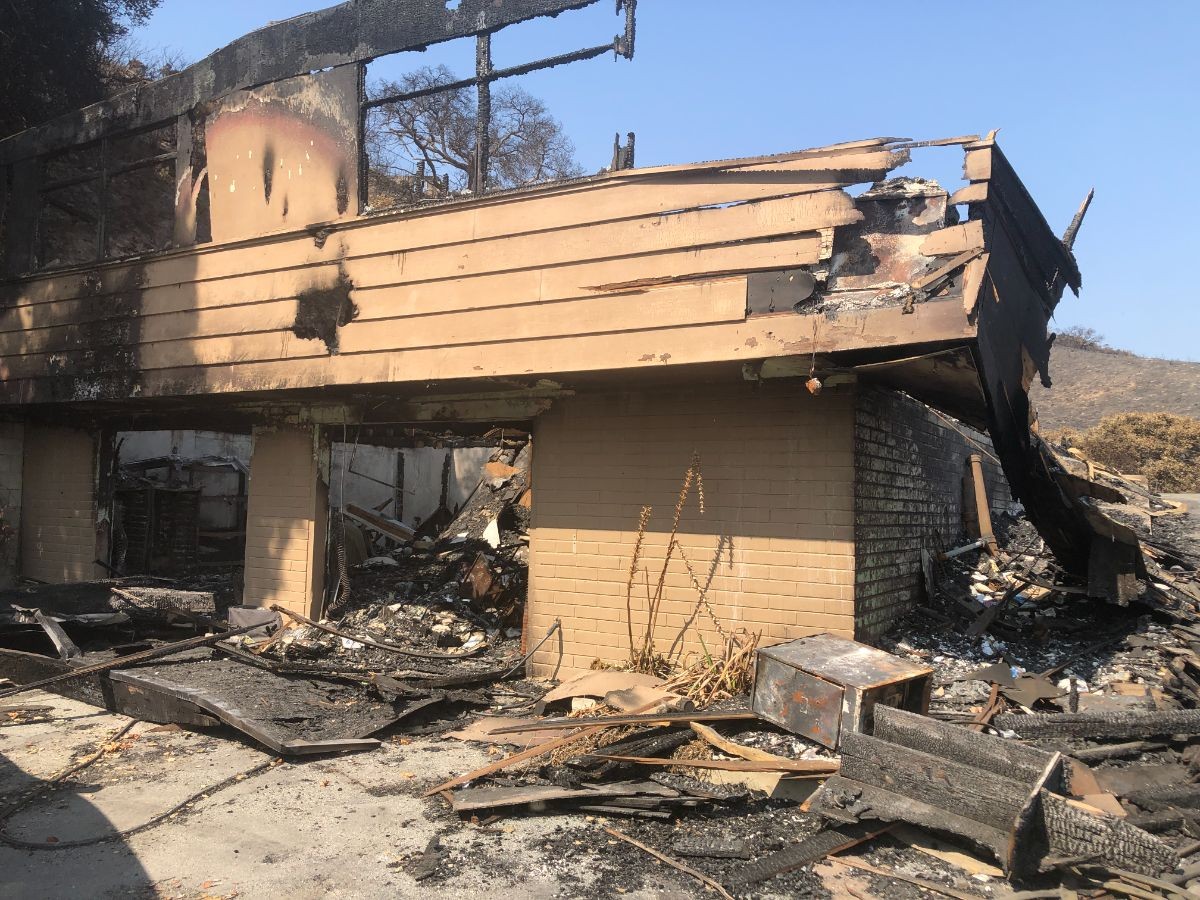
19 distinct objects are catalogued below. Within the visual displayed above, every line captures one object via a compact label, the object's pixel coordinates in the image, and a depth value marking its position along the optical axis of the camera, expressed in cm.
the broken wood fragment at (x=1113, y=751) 490
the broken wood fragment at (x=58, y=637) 733
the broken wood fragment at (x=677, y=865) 374
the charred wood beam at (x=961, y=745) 390
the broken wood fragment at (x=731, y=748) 497
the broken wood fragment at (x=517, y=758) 496
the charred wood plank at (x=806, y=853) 387
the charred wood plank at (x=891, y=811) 381
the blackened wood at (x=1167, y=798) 439
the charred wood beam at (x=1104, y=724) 508
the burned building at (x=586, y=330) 575
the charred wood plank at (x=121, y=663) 621
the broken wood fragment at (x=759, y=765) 475
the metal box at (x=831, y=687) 474
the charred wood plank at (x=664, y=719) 530
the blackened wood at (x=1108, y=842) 355
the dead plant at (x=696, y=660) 624
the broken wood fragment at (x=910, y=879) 369
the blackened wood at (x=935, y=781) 379
